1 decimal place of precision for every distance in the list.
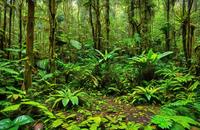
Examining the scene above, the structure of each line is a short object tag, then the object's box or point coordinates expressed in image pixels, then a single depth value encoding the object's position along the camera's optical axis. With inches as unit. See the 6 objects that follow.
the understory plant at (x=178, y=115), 97.0
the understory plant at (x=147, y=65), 173.7
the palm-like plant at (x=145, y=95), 140.3
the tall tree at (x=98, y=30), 249.6
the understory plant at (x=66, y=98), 123.5
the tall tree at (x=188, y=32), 197.1
